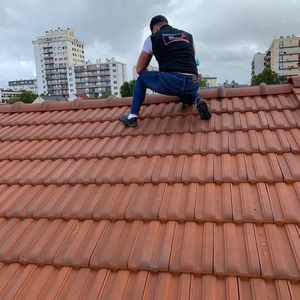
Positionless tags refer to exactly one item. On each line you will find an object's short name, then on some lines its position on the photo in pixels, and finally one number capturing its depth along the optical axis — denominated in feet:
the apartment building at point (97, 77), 357.61
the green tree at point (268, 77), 168.26
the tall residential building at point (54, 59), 376.27
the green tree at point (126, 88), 196.85
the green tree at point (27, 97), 219.61
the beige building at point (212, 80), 361.38
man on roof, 10.37
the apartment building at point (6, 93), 372.29
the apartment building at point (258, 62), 337.31
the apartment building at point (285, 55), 290.76
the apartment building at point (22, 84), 473.26
